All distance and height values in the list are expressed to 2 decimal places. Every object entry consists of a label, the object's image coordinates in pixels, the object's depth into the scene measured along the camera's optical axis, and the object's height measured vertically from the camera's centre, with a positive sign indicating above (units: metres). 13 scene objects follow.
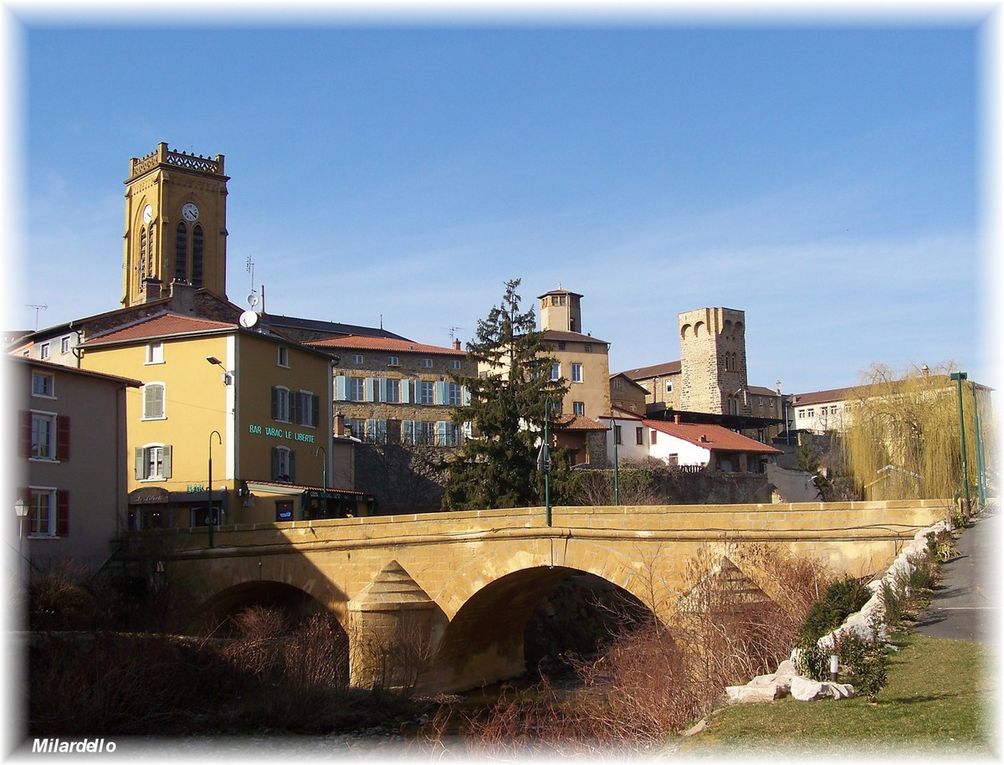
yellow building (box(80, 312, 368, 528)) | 40.03 +2.76
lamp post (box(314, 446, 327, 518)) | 44.23 +1.48
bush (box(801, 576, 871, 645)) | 15.91 -1.79
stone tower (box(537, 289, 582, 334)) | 79.12 +12.99
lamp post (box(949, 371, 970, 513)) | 23.77 +2.15
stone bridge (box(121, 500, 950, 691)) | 22.84 -1.68
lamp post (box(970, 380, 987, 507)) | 25.16 +0.25
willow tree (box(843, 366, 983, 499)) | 34.78 +1.60
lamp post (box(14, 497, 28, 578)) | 28.59 -0.32
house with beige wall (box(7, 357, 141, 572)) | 31.31 +1.22
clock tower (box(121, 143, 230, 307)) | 78.69 +20.05
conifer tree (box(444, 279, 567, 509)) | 42.25 +2.54
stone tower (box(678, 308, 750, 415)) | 94.06 +10.89
